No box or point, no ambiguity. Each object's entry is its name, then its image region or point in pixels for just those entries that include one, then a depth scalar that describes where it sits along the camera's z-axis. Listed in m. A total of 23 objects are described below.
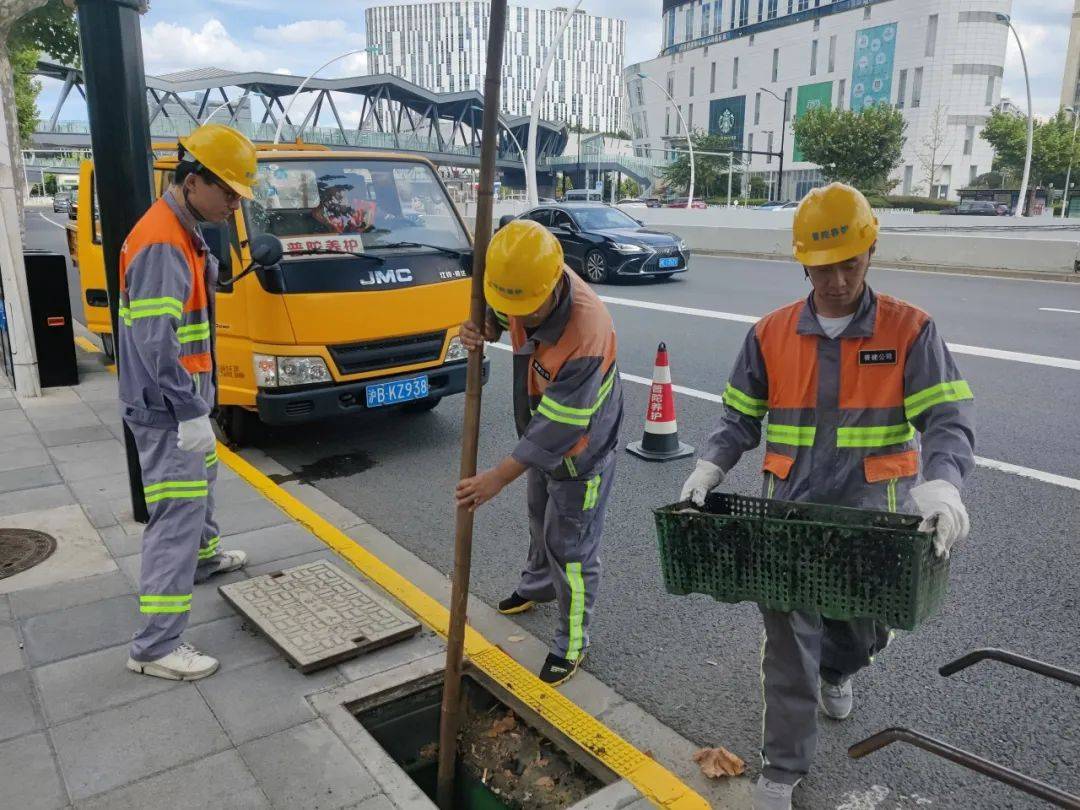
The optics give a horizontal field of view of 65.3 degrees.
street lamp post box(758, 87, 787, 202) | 80.68
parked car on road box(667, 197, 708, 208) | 59.23
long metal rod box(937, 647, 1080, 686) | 2.11
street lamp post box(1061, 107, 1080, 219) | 48.52
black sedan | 15.52
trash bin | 7.68
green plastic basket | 2.04
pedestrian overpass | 64.94
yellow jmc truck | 5.54
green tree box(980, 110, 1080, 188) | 56.84
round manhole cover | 4.22
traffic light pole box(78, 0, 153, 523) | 4.23
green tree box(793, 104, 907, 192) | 57.44
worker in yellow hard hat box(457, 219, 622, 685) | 2.74
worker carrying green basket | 2.31
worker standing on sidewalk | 3.05
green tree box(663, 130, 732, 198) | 79.69
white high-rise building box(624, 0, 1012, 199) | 73.06
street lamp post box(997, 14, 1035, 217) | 36.41
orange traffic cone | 6.04
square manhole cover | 3.38
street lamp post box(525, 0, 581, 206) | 29.79
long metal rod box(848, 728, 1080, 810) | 1.88
